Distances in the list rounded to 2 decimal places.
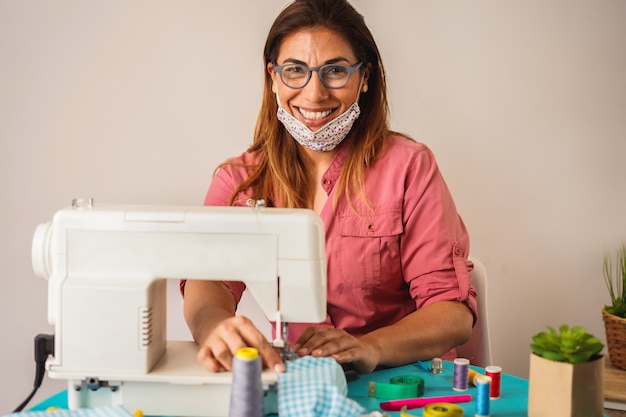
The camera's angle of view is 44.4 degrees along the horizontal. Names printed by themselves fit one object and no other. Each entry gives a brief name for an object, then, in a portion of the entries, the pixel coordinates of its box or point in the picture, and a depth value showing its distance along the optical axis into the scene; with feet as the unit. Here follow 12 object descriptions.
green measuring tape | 4.80
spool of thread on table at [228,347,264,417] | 4.01
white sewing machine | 4.53
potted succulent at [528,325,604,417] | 4.16
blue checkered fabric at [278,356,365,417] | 4.12
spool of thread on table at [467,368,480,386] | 5.03
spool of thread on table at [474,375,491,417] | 4.44
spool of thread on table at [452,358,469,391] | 4.95
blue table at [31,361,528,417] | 4.63
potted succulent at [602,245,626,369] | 8.81
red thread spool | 4.78
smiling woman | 6.46
